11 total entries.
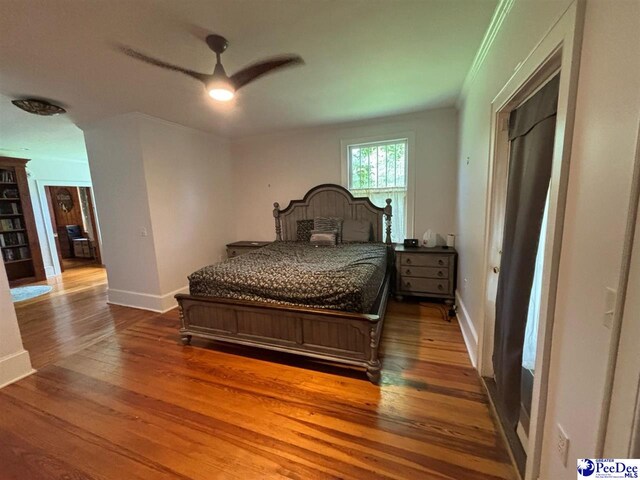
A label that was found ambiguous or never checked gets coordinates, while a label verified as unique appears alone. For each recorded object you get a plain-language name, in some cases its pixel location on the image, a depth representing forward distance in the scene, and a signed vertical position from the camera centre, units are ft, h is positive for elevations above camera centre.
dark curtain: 4.35 -0.44
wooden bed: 7.00 -3.47
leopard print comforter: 7.32 -2.13
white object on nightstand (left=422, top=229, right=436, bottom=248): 12.30 -1.66
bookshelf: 17.16 -0.73
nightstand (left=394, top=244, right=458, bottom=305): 11.35 -2.97
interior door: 6.07 -0.68
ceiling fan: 6.14 +3.25
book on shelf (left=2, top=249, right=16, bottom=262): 17.48 -2.47
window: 13.44 +1.52
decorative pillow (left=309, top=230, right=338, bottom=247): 13.21 -1.58
